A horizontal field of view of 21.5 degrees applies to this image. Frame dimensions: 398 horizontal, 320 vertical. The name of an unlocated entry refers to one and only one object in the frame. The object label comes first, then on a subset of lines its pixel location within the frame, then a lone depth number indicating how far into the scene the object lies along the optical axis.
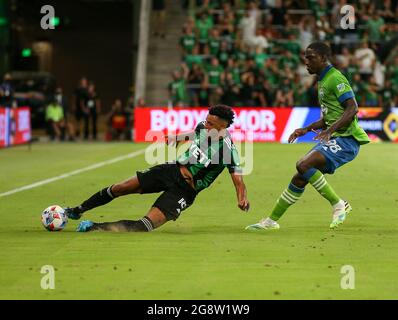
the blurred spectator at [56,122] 37.25
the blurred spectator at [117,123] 36.72
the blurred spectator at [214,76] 36.69
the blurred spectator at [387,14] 40.09
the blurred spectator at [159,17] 39.62
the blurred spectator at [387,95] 36.59
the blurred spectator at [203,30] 38.00
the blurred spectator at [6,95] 32.97
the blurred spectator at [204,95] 36.50
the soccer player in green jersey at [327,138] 12.85
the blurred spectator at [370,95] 36.44
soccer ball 12.86
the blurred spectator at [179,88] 36.56
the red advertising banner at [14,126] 31.66
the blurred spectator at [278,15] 39.62
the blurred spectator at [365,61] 37.91
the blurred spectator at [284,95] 36.41
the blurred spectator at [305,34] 39.06
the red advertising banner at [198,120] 35.56
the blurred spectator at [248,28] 38.50
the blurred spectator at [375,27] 38.97
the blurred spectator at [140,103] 36.06
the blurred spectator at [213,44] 37.50
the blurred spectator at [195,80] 36.59
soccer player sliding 12.59
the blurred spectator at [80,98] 38.03
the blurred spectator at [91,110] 38.00
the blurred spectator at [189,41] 37.61
